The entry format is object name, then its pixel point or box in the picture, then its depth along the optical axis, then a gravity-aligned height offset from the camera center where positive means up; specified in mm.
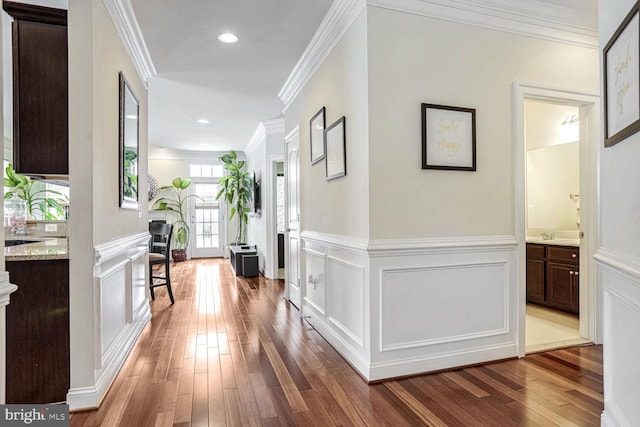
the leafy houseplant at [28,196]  3992 +211
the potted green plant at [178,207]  8578 +168
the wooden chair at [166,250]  4527 -445
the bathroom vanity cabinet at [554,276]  3771 -703
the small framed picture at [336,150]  2854 +509
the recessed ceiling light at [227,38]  3172 +1521
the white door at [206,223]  9031 -222
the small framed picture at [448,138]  2547 +518
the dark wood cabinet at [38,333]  2088 -670
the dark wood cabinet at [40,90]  2217 +759
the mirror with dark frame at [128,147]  2838 +568
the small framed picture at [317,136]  3371 +731
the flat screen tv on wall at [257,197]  6982 +320
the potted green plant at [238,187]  7792 +566
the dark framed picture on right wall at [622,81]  1352 +515
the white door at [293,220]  4375 -88
